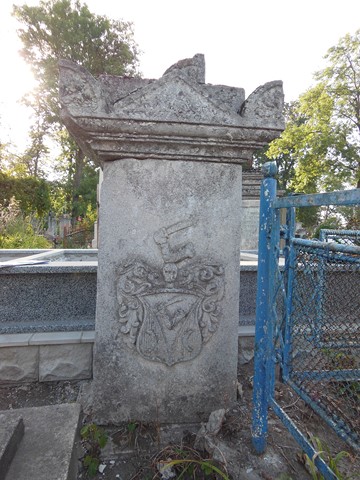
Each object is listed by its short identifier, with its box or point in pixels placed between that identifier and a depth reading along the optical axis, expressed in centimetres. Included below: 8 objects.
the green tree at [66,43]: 1845
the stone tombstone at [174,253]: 174
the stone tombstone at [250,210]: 806
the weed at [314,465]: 127
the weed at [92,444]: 158
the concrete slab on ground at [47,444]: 121
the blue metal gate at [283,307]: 148
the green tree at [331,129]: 1627
